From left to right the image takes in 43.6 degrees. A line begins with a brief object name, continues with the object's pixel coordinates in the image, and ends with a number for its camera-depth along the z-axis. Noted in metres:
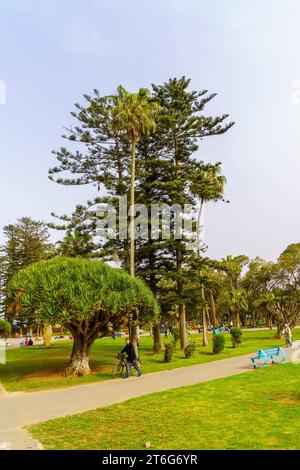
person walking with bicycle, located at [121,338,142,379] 15.14
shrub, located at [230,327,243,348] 27.22
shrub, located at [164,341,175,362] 20.38
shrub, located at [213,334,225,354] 23.18
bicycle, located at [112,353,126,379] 15.76
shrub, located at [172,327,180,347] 35.39
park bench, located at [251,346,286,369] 16.12
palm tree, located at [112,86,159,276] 22.16
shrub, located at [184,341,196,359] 22.05
